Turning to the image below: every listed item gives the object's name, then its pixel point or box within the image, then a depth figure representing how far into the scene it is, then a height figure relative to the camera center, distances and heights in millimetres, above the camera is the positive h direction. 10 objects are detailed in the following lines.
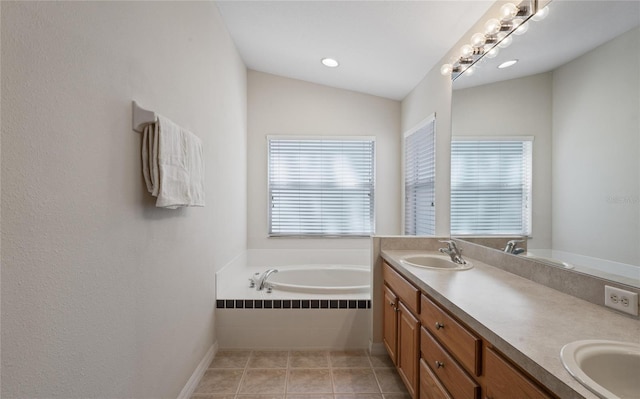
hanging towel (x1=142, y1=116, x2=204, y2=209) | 1301 +160
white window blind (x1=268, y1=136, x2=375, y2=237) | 3539 +91
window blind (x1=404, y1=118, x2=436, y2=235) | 2727 +178
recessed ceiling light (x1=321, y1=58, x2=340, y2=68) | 2876 +1348
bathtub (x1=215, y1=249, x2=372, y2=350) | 2387 -1010
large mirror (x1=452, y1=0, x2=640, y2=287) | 1065 +300
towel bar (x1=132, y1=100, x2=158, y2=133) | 1263 +350
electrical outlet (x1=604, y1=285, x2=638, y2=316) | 984 -355
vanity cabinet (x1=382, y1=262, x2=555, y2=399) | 892 -642
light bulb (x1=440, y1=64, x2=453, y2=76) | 2248 +990
